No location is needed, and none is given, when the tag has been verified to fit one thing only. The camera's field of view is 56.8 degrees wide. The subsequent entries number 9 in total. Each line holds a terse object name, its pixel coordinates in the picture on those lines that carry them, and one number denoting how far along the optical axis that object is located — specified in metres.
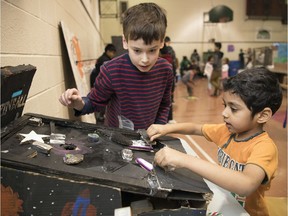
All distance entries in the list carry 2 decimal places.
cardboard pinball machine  0.58
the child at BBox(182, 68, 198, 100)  6.66
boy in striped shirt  1.10
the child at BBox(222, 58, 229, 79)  6.54
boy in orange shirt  0.90
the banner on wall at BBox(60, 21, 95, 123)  1.95
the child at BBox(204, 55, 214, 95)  6.59
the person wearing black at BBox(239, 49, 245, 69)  11.60
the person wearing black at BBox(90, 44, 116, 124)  3.93
